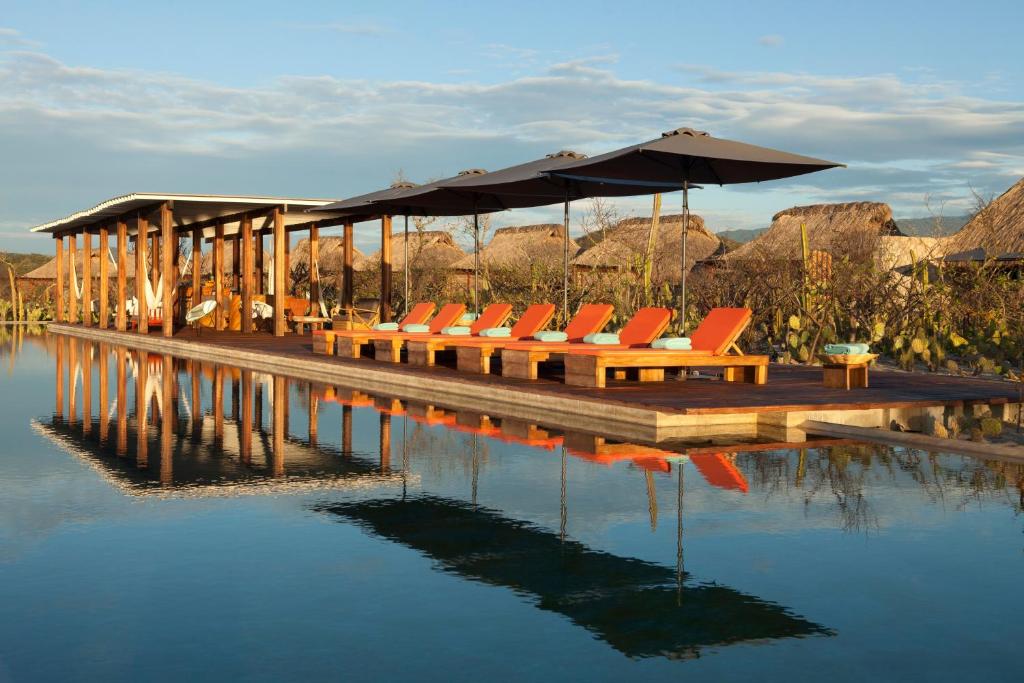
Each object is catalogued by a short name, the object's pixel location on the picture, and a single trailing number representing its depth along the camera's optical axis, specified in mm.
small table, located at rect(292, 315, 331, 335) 20481
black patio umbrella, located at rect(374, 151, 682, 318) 12852
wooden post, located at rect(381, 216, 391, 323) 22203
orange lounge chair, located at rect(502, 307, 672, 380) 11266
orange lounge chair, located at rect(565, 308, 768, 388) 10211
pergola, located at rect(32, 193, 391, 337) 21328
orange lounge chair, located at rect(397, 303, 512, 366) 13492
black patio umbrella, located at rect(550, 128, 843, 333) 10484
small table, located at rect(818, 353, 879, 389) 10375
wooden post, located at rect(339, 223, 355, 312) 23031
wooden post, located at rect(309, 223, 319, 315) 23703
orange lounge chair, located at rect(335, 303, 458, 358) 14867
